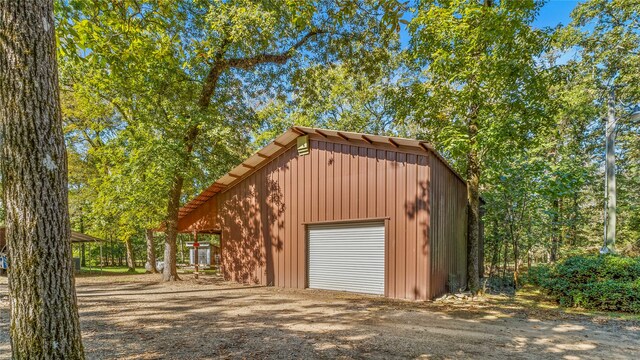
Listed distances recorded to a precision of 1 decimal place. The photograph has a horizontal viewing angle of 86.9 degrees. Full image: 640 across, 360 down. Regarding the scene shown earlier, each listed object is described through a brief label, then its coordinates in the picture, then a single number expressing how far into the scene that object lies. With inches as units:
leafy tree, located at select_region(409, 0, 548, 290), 282.8
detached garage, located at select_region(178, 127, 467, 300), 314.6
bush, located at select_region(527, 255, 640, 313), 261.7
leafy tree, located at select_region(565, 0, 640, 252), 466.3
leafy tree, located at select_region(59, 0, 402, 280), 217.6
